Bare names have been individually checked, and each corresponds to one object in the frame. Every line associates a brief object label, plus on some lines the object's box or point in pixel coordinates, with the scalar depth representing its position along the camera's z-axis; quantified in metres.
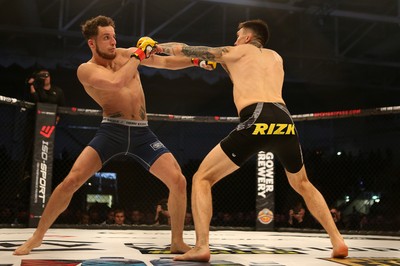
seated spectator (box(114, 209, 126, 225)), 5.23
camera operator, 4.68
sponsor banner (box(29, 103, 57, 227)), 4.32
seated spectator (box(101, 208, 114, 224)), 5.73
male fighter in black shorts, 2.20
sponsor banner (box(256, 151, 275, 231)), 4.91
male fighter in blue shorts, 2.34
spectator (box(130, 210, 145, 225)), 6.21
